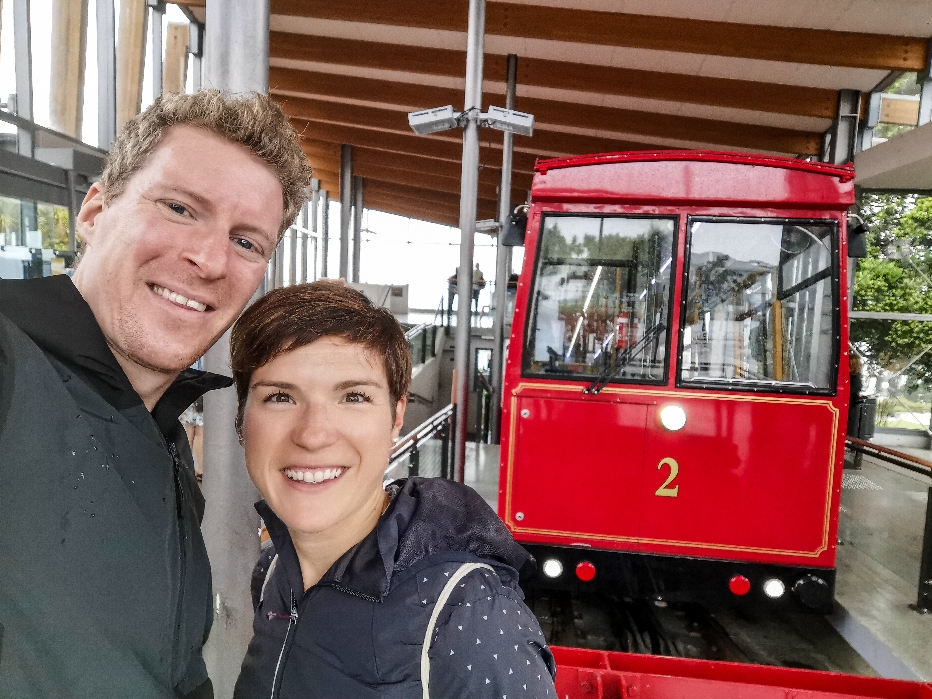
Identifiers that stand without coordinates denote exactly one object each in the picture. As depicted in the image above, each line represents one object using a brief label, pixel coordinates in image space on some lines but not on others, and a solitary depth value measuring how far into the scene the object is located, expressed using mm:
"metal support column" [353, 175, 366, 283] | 19406
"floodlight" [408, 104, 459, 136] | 5363
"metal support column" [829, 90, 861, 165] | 8820
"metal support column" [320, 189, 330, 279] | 22953
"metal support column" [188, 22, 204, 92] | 9539
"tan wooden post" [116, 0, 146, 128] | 8805
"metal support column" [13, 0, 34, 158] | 6301
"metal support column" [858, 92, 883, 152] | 8859
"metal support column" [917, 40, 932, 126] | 7692
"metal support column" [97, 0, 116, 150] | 8234
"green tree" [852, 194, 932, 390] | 10070
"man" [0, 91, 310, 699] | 923
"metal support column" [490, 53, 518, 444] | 8852
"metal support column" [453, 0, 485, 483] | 5781
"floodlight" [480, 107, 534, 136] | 5328
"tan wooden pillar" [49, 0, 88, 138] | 7137
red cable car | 4039
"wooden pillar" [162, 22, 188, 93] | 10156
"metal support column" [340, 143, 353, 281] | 16625
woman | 1135
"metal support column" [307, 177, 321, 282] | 22064
